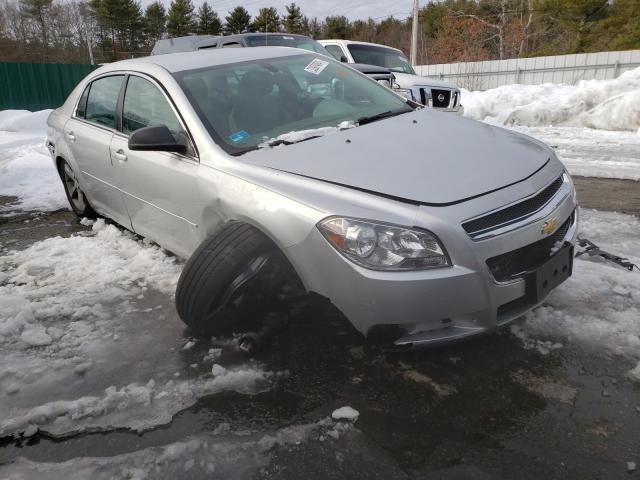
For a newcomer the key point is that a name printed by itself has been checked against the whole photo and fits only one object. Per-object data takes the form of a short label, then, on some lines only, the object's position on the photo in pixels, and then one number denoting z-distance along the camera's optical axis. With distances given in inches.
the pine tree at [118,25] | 2186.3
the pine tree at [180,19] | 2364.7
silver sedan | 90.0
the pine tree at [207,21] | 2468.0
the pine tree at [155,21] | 2327.8
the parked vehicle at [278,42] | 341.1
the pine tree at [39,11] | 2127.2
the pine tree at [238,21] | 2438.5
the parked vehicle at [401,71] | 366.3
